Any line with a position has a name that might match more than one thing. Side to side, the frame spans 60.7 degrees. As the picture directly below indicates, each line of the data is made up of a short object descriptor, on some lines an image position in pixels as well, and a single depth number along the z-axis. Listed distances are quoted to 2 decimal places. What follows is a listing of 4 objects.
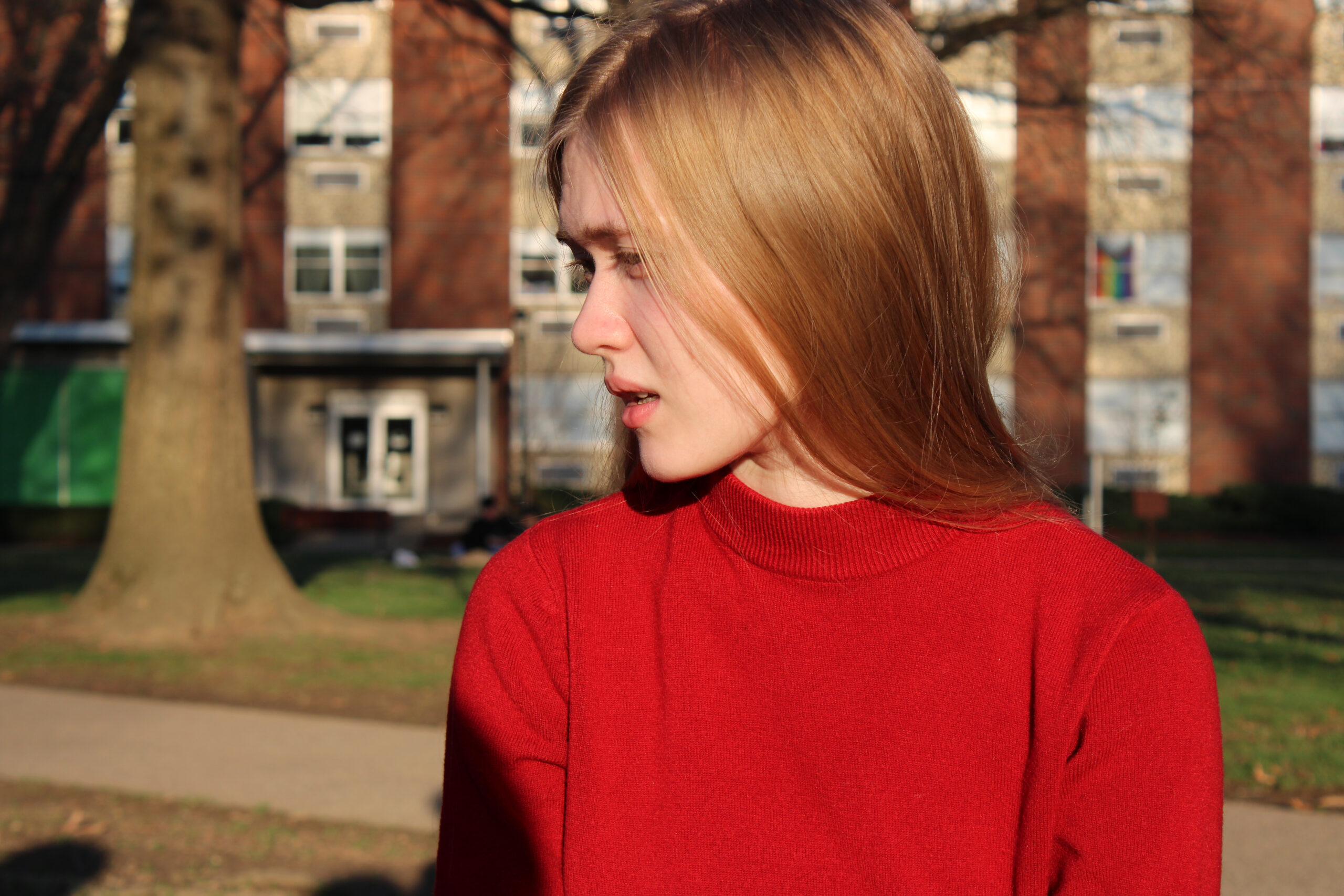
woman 1.21
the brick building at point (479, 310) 25.80
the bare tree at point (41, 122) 14.27
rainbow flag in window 29.52
